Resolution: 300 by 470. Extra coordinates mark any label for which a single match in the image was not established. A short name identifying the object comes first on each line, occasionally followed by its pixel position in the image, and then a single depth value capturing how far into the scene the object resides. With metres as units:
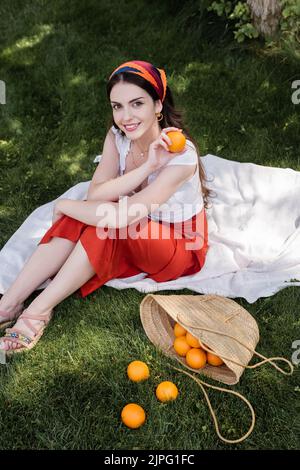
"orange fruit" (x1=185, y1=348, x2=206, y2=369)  2.72
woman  2.97
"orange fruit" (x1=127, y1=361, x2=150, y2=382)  2.72
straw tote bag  2.62
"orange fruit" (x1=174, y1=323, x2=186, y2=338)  2.86
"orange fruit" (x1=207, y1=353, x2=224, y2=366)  2.73
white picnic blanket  3.31
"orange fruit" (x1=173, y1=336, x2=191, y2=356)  2.80
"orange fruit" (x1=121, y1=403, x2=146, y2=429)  2.53
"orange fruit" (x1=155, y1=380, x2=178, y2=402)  2.63
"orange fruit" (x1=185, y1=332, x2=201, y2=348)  2.75
